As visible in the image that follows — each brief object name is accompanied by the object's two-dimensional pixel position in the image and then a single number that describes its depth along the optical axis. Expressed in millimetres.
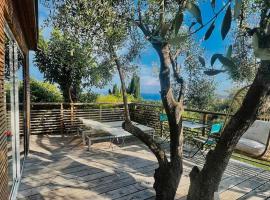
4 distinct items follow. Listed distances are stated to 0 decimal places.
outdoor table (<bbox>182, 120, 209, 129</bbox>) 4347
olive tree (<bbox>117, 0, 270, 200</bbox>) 463
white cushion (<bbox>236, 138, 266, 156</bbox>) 3590
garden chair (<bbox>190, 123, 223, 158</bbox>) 3583
